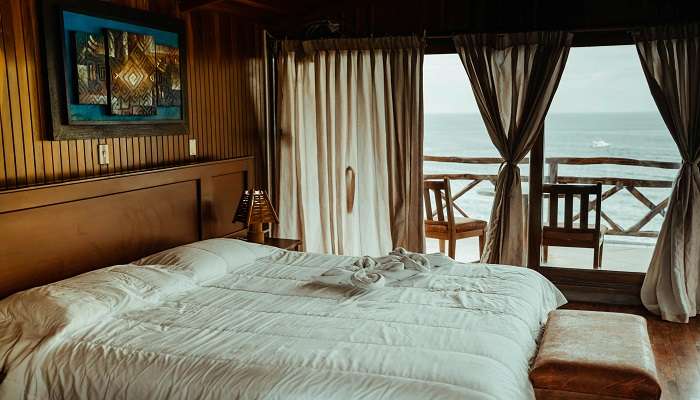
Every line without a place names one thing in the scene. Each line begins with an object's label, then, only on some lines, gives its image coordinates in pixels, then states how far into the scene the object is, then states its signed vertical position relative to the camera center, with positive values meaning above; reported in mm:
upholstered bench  2131 -895
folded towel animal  2953 -791
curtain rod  4237 +559
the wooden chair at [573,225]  4551 -842
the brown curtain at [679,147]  4121 -255
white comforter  2008 -834
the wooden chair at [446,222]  4852 -854
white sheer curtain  4727 -234
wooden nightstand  4236 -886
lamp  4117 -646
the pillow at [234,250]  3408 -767
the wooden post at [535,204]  4574 -688
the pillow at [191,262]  3145 -751
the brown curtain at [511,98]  4379 +99
